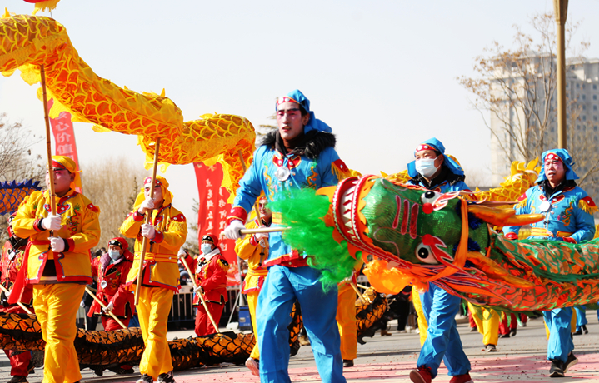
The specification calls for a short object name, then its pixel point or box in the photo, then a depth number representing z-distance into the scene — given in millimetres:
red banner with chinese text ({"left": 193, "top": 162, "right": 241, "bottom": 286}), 18875
